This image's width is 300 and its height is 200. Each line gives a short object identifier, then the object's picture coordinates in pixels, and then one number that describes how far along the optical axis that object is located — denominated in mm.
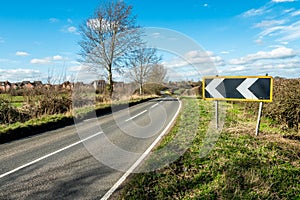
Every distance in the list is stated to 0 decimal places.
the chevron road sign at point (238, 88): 6035
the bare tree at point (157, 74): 32844
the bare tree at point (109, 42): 22594
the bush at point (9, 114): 10688
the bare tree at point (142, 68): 27800
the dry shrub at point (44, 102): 12203
